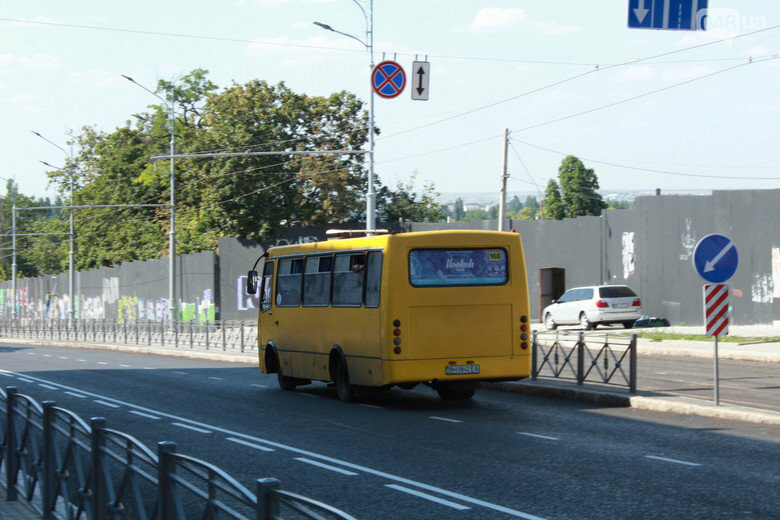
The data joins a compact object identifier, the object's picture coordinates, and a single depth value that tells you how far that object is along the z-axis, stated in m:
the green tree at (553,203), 137.25
